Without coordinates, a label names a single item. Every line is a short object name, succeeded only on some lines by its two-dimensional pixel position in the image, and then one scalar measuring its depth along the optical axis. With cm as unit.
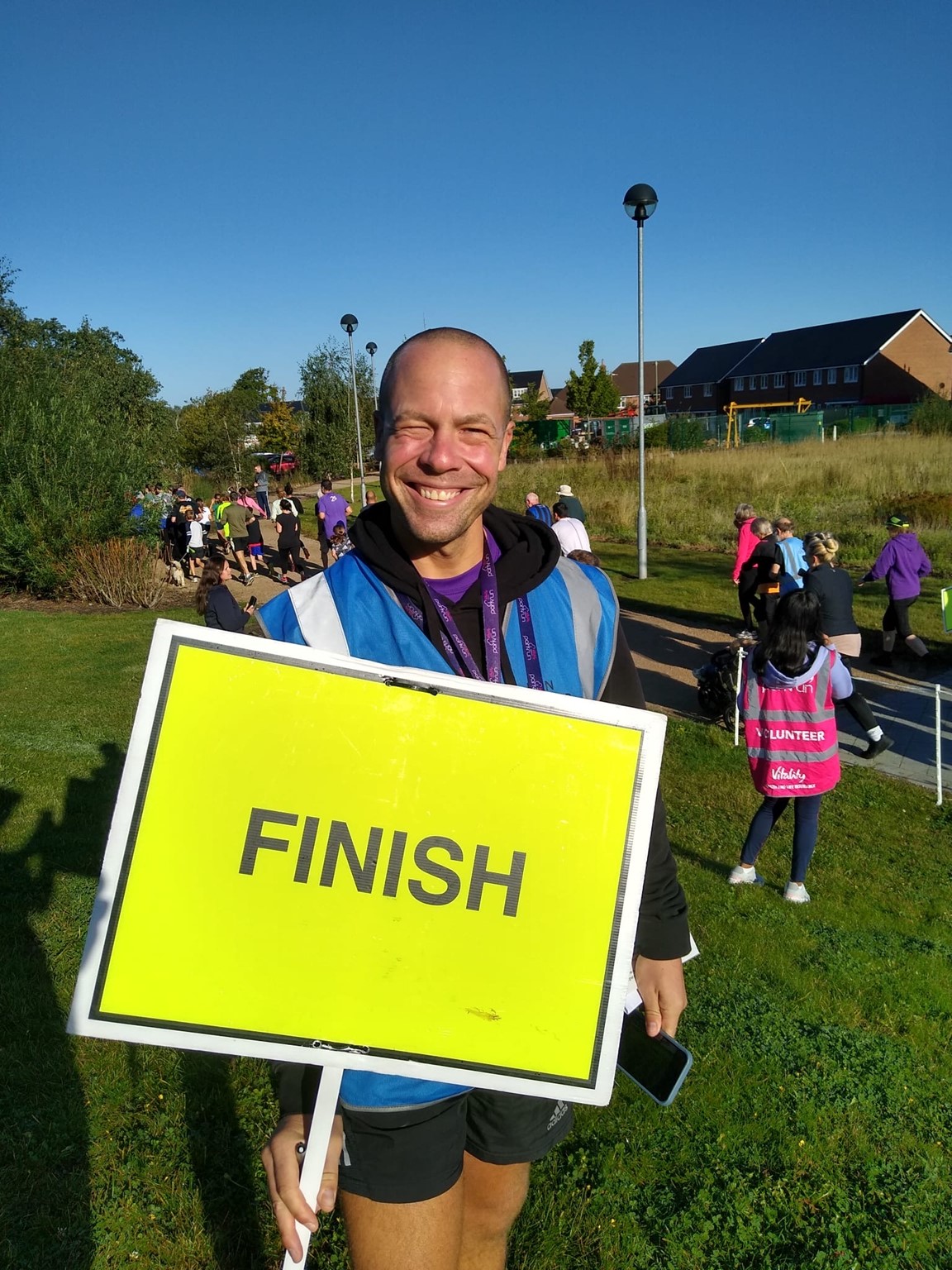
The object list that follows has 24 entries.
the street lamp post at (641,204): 1496
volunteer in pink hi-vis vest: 545
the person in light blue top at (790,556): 1068
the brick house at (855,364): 6069
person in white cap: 1242
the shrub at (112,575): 1596
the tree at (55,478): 1598
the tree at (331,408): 3662
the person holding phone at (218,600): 837
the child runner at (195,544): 1791
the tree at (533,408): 6103
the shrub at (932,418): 3597
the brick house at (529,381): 10261
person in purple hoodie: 1088
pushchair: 884
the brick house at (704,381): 7239
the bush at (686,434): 4375
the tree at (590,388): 5634
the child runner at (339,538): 1229
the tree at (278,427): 5269
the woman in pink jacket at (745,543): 1155
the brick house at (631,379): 9856
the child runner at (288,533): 1709
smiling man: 180
